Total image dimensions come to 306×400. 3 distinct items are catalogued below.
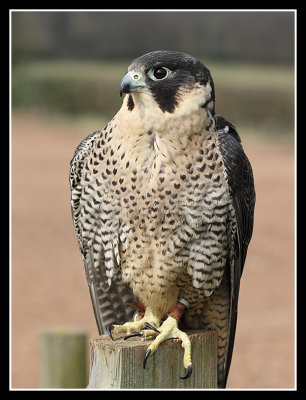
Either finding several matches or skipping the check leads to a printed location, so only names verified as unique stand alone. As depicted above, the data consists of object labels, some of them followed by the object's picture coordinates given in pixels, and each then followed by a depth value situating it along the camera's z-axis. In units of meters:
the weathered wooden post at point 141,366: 4.73
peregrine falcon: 5.42
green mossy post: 7.61
